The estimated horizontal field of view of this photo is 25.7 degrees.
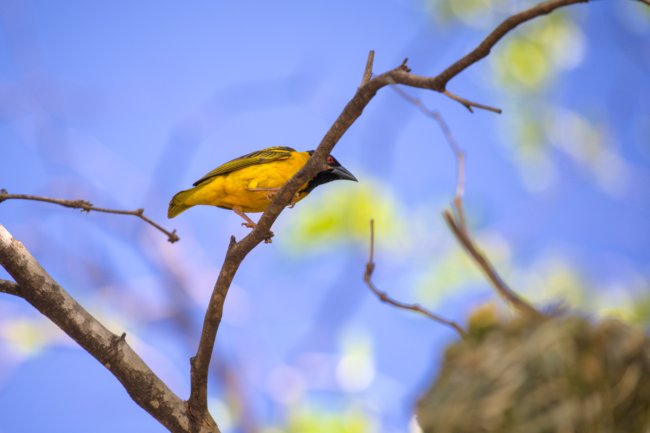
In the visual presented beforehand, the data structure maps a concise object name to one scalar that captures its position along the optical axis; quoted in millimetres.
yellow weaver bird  10109
